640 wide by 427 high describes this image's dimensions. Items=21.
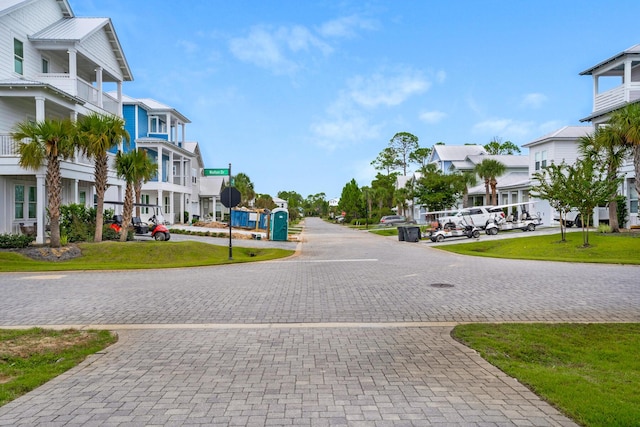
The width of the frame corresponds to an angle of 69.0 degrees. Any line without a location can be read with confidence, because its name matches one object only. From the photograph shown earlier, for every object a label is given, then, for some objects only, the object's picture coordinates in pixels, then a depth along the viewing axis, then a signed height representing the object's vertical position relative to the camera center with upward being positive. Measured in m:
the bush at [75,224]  20.95 -0.23
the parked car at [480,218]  32.66 -0.05
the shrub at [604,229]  25.65 -0.70
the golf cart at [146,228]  25.94 -0.54
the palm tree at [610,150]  23.56 +3.56
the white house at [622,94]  28.08 +7.74
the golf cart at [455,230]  30.38 -0.85
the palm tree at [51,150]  17.78 +2.70
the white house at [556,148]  36.47 +5.48
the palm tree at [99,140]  18.66 +3.21
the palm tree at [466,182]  46.84 +3.70
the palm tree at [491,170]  42.44 +4.30
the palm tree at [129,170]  21.05 +2.23
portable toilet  31.53 -0.48
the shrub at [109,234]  22.27 -0.73
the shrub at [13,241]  18.47 -0.87
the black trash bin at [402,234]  32.54 -1.17
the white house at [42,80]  20.59 +7.10
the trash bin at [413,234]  31.89 -1.15
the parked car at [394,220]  60.69 -0.34
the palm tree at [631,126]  22.36 +4.42
